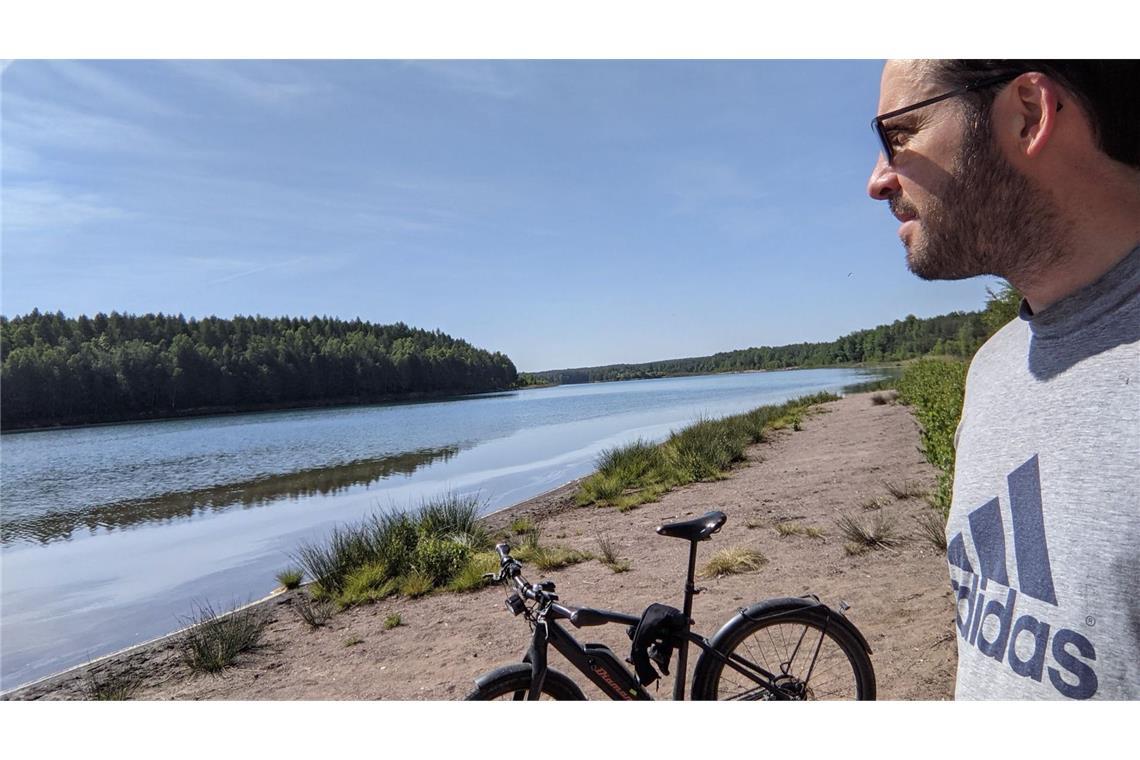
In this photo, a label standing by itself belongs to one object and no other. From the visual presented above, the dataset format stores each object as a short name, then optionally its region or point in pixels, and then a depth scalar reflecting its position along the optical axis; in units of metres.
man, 0.66
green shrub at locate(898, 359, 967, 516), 4.33
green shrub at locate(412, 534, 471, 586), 6.38
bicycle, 2.23
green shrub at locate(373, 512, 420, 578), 6.63
